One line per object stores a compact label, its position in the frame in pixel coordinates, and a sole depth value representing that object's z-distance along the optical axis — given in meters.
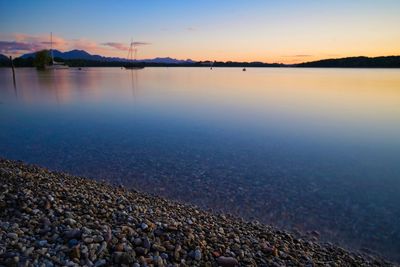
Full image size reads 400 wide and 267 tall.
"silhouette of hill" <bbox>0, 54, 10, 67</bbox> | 194.38
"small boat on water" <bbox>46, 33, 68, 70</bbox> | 149.26
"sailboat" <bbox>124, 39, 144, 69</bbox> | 187.27
